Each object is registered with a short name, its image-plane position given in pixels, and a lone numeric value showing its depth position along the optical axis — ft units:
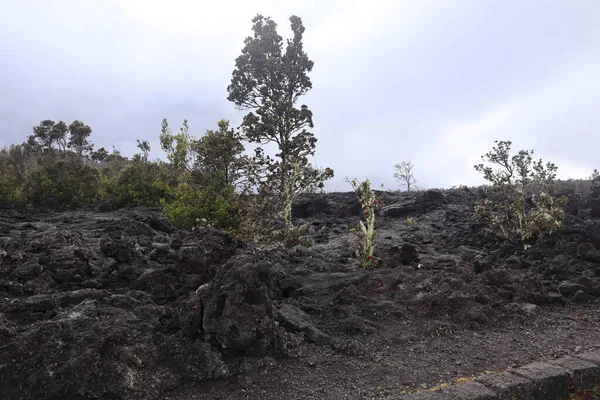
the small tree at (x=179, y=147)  43.64
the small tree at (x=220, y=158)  37.55
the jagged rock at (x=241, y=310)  14.82
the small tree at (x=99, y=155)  130.20
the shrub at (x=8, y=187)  48.16
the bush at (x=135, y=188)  58.39
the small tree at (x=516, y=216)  34.01
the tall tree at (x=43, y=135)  124.56
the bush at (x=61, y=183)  53.63
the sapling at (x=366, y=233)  30.07
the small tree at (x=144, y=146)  110.52
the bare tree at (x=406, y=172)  105.19
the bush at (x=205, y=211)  32.40
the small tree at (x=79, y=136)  125.49
